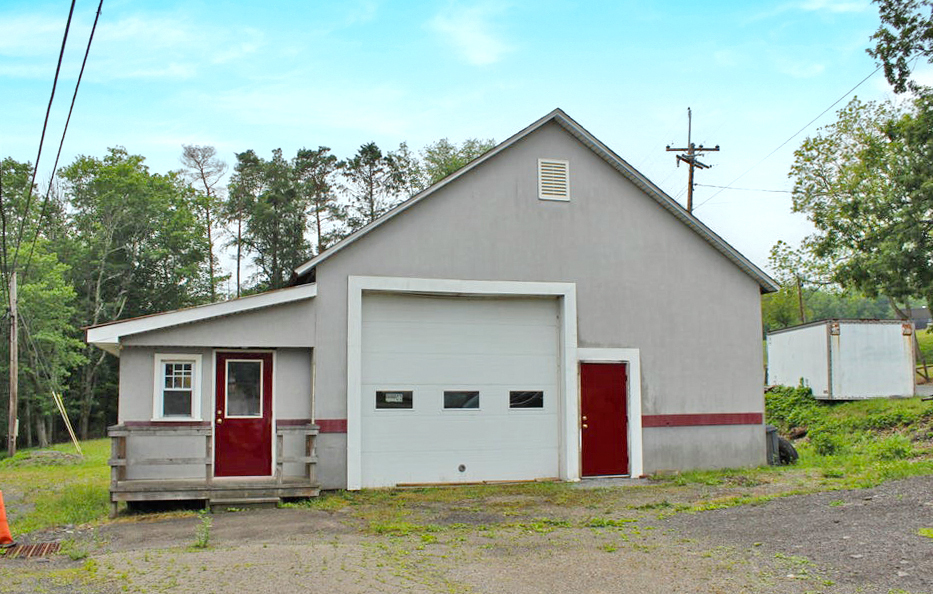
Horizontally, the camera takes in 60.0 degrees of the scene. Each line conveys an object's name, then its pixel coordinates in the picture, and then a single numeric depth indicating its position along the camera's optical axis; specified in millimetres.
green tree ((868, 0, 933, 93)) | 17031
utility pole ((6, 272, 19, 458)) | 30206
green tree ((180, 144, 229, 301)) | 51625
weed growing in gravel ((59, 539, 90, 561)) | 8695
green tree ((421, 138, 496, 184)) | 51906
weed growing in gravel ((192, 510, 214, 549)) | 9086
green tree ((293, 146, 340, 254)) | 52281
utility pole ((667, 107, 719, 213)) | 29562
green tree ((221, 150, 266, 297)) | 51844
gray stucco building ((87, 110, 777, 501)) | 13406
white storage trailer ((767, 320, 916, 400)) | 24188
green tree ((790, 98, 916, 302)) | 21406
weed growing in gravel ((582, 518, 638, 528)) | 10289
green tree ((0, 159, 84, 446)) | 40281
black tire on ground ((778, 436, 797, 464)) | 16344
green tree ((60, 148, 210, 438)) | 47625
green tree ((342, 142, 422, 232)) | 52219
